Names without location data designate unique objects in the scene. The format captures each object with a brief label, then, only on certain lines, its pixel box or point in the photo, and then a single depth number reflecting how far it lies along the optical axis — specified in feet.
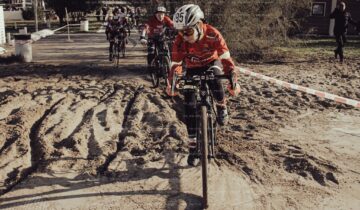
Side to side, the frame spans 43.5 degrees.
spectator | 50.55
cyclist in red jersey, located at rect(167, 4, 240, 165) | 17.84
